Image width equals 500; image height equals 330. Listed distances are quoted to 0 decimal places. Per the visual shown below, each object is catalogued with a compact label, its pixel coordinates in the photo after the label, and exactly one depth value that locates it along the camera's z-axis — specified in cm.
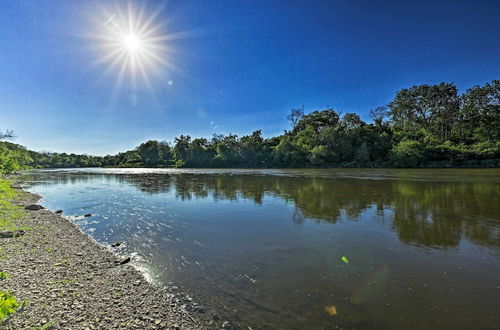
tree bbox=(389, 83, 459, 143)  8000
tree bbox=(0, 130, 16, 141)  2367
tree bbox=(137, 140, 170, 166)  13888
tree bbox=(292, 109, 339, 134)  10762
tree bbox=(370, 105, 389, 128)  10014
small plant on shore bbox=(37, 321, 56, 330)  382
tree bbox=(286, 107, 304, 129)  11388
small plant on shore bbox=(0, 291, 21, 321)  379
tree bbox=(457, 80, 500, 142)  6981
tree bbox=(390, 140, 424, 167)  6744
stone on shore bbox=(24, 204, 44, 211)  1455
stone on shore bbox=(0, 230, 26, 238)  860
